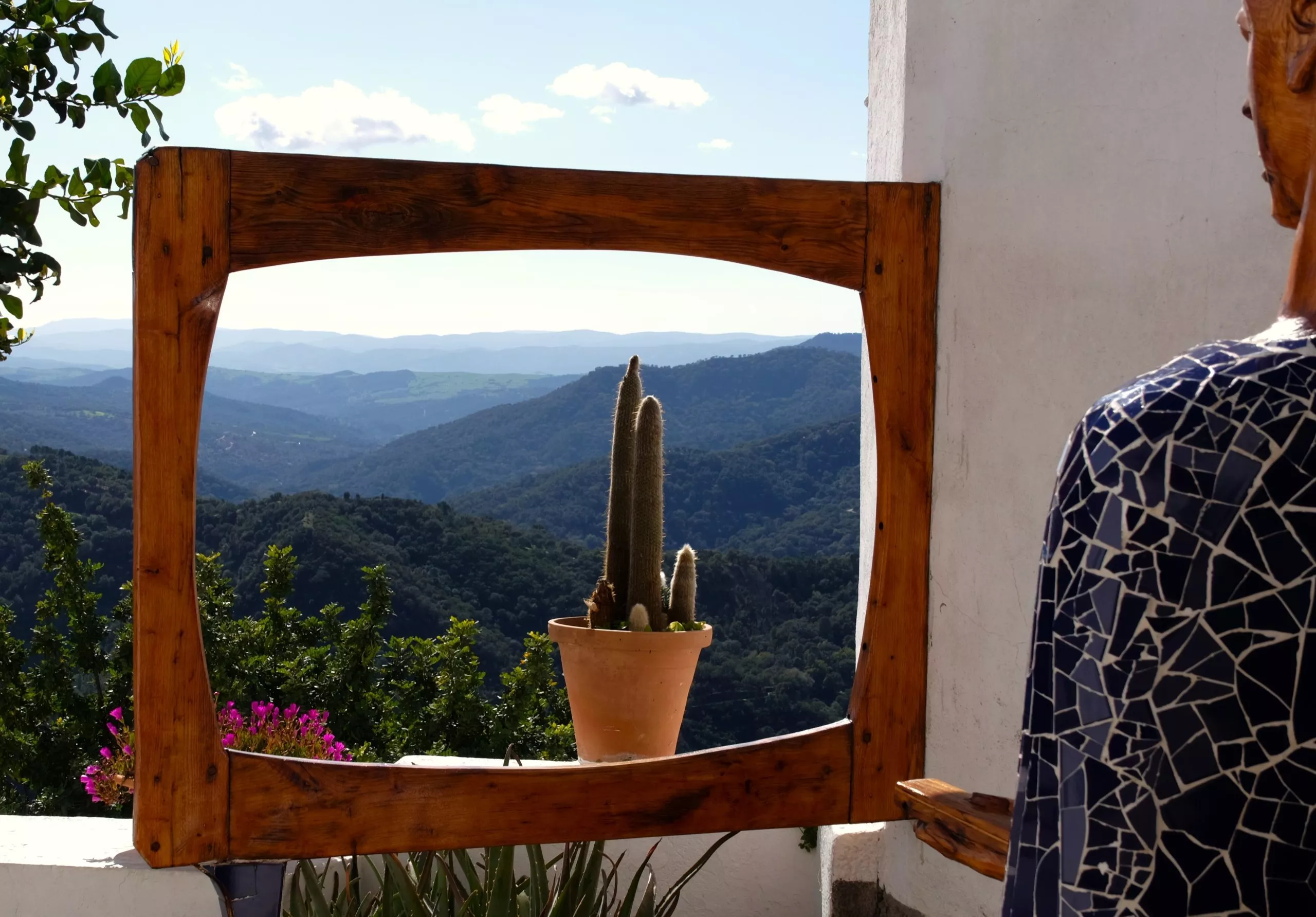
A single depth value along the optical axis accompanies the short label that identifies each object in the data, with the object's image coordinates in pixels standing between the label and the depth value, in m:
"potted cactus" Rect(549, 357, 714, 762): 2.95
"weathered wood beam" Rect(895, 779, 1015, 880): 1.09
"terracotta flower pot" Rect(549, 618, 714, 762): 2.94
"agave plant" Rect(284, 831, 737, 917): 2.46
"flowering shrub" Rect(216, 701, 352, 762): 3.21
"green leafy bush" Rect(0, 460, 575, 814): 5.06
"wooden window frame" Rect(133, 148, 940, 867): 2.07
